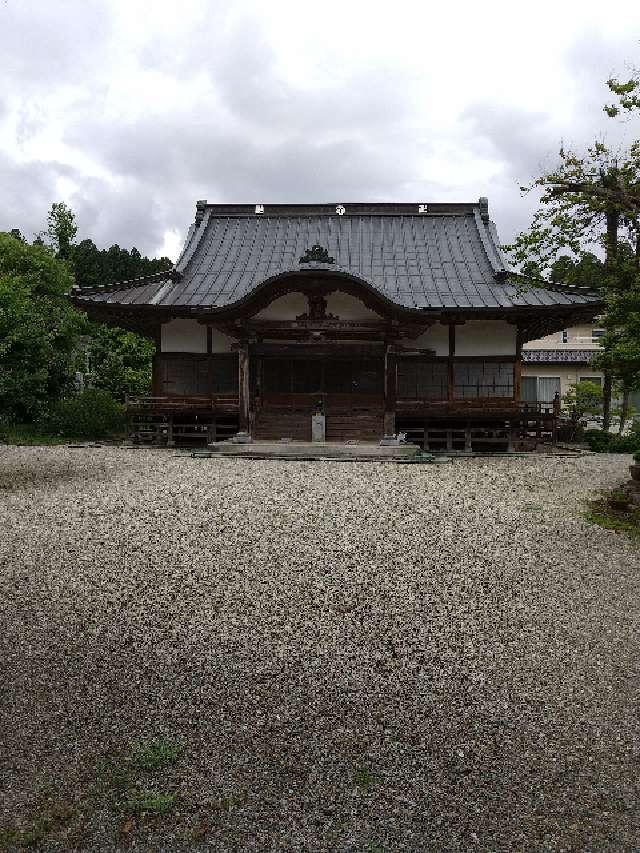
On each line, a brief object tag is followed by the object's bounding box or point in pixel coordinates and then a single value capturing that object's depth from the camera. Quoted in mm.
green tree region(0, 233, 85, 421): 19078
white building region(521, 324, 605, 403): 31422
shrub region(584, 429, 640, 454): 17016
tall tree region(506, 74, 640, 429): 7539
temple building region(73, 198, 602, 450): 15805
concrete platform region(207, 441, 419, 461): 14406
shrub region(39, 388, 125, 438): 19297
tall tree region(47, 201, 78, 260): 27828
